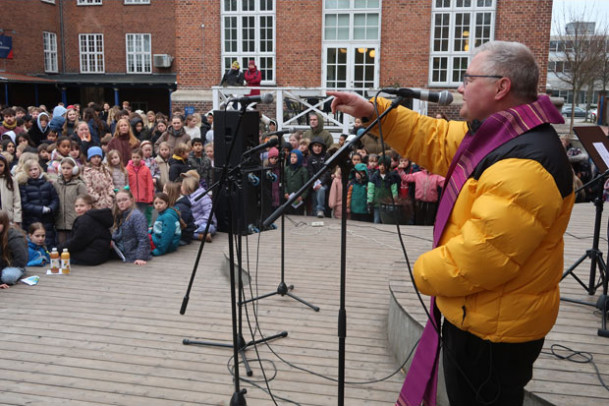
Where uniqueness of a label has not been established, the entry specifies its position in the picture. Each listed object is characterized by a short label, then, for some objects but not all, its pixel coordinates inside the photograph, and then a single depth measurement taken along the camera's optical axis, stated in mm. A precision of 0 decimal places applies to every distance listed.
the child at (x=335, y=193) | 8820
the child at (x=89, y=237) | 6656
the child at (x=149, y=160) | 9227
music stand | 4352
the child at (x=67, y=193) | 7488
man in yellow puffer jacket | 2031
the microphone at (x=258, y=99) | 3295
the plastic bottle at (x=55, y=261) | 6375
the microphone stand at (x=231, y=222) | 3375
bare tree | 25422
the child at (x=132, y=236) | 6918
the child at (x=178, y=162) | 9227
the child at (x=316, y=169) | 9172
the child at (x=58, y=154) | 8383
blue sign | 25734
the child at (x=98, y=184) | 7879
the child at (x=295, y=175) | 9266
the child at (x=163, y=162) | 9312
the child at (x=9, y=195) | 7121
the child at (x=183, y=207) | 7633
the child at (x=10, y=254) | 5969
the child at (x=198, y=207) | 8172
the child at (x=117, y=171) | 8430
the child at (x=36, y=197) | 7258
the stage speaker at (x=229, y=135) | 4156
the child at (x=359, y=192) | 8820
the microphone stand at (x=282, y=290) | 5182
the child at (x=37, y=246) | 6677
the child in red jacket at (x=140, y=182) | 8430
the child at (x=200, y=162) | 9461
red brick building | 17078
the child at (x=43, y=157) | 9016
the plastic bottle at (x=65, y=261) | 6340
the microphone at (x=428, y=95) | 2502
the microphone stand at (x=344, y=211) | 2432
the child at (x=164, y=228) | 7266
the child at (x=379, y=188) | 8531
